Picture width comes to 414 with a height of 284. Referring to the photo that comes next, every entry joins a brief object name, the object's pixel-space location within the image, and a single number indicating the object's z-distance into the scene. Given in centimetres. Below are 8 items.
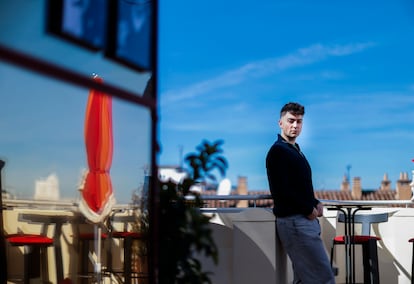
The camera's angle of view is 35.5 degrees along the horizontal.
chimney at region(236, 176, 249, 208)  4644
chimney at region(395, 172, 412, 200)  3999
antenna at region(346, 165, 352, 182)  4874
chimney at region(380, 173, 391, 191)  4833
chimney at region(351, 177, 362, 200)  4528
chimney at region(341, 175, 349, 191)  4881
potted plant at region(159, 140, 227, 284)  289
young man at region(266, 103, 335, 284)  388
